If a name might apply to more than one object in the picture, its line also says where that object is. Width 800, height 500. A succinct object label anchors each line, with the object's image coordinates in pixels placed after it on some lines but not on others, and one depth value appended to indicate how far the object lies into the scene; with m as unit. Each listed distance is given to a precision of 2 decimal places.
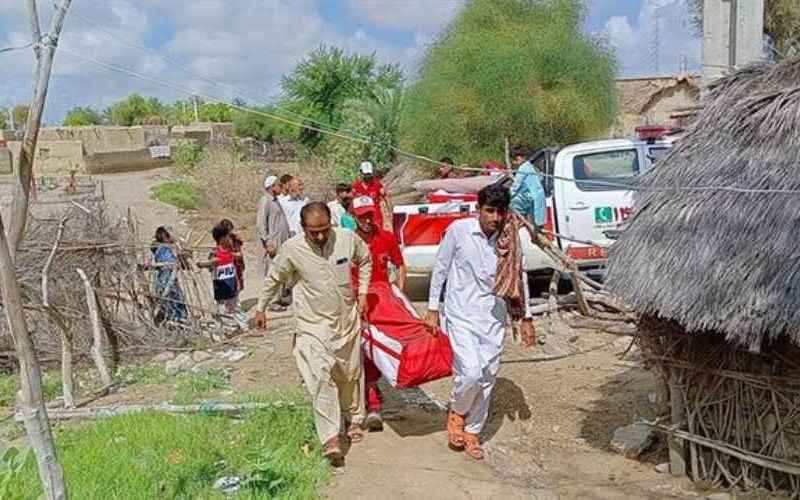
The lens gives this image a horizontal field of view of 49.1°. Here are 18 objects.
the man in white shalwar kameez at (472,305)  6.00
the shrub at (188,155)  31.50
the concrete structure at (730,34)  7.28
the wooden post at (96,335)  8.45
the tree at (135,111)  70.12
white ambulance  10.66
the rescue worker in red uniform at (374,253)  6.43
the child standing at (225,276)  10.26
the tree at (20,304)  3.50
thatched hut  5.01
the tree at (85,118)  67.88
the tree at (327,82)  33.47
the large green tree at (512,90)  20.17
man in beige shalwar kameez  5.72
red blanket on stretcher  6.03
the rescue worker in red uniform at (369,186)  9.71
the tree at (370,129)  24.39
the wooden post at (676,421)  5.90
